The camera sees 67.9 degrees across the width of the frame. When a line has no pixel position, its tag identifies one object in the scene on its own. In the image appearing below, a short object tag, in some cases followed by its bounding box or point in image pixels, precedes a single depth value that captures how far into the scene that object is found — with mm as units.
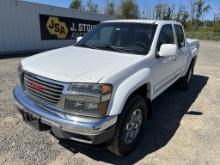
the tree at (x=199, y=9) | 36181
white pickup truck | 1900
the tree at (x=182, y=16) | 36963
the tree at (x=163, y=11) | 36743
